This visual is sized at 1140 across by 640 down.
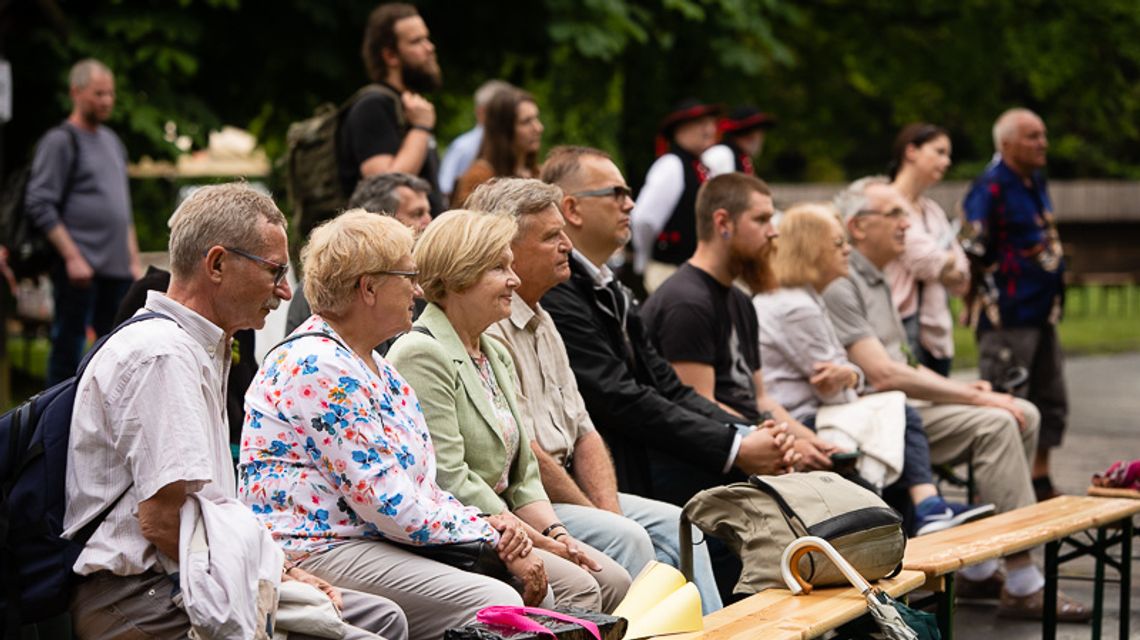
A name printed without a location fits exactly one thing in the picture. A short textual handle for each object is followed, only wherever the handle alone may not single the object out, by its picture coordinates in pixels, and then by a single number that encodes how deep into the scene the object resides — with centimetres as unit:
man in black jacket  1047
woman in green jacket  818
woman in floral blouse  722
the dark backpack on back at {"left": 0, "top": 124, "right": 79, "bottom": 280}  1677
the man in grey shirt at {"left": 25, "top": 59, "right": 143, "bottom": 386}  1644
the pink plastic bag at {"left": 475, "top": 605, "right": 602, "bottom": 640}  670
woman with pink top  1556
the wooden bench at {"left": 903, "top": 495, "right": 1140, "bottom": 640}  942
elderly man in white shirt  617
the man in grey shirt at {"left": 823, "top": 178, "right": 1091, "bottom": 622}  1290
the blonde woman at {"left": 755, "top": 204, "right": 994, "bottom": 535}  1261
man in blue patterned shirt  1708
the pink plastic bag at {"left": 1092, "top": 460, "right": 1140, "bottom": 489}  1210
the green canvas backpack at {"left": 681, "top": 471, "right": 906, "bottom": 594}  843
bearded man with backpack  1312
